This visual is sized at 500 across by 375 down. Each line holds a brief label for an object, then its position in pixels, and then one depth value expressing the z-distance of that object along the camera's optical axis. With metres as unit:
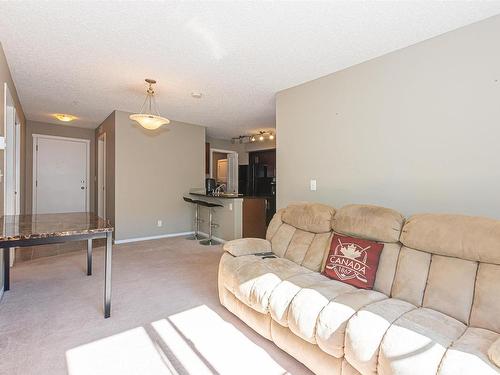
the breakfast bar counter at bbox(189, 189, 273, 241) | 4.77
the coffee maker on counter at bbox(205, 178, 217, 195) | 5.90
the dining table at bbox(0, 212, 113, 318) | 1.84
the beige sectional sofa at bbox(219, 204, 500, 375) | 1.19
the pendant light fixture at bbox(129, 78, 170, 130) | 3.29
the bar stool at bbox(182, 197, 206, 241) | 5.36
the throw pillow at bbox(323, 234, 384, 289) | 1.90
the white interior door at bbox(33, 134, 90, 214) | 5.78
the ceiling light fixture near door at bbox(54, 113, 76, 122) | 5.04
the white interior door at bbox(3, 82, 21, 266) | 3.24
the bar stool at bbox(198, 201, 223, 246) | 4.82
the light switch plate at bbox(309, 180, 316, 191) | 3.20
